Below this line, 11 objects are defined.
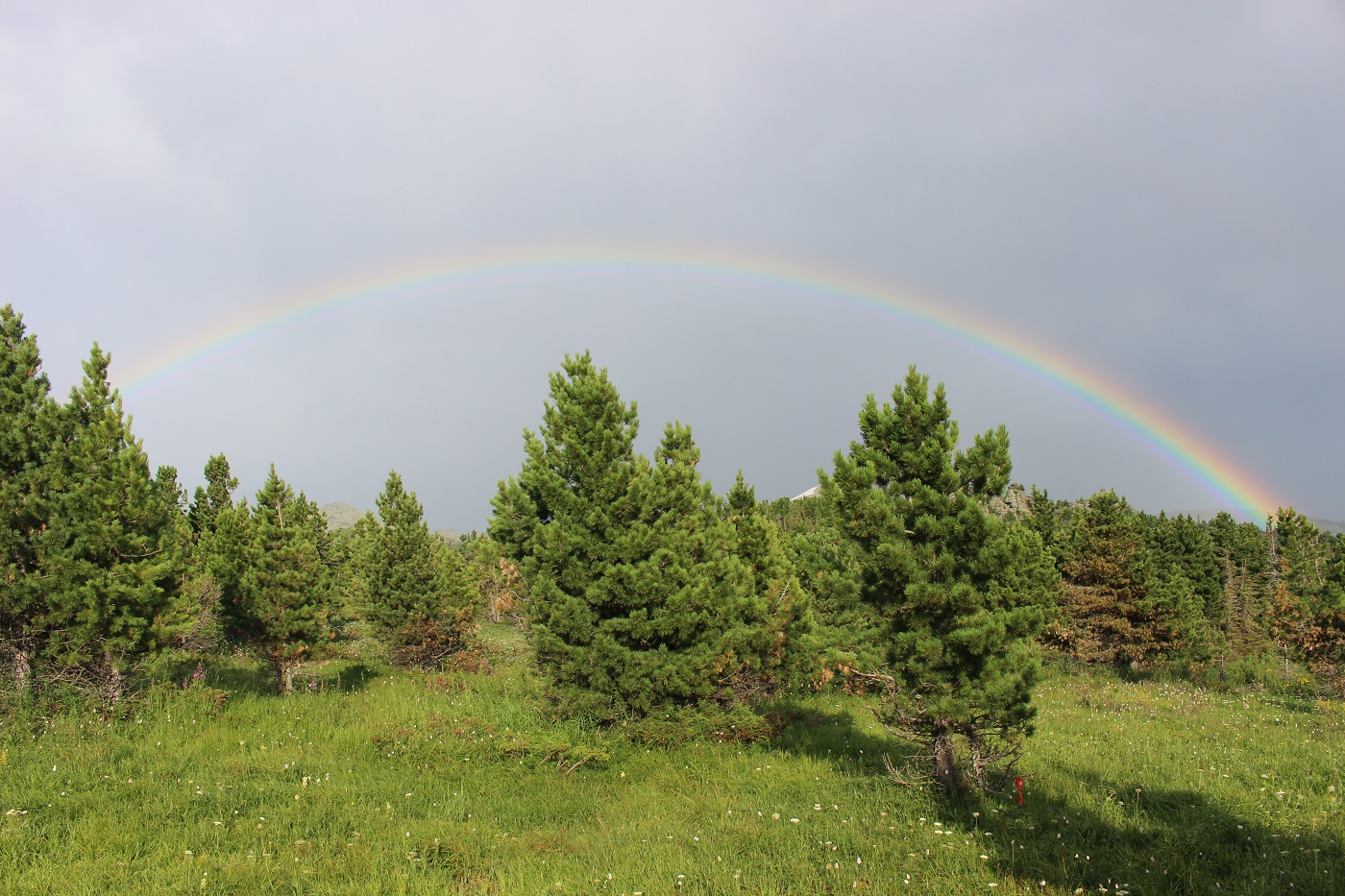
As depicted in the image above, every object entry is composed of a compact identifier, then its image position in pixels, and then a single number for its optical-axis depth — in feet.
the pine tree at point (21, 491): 42.86
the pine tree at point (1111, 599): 96.58
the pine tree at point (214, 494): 144.15
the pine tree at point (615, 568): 44.09
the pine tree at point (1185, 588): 95.86
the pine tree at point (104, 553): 42.80
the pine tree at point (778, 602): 58.54
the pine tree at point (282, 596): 63.10
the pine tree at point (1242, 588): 124.67
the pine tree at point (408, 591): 79.46
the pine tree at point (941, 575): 29.84
